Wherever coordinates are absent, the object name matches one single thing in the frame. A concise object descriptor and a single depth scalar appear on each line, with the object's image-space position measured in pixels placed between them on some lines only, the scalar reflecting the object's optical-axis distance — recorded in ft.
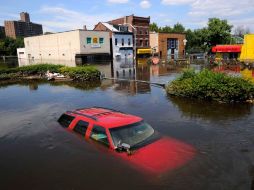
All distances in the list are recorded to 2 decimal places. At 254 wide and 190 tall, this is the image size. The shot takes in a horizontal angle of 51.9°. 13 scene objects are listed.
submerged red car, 24.34
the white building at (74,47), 171.66
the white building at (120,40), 193.28
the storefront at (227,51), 151.93
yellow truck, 76.94
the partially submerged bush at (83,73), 92.02
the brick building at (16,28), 583.58
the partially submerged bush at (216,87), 51.13
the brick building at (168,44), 218.38
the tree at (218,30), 202.69
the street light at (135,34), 202.69
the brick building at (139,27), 204.03
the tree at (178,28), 354.41
